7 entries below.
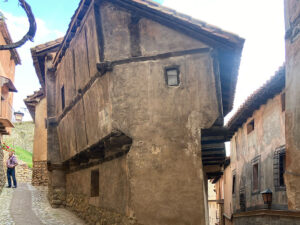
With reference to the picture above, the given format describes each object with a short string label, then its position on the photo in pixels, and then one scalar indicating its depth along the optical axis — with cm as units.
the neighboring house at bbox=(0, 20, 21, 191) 1795
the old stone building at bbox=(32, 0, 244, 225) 829
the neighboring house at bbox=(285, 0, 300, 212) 599
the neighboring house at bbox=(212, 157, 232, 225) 2260
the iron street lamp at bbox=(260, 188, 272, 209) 1254
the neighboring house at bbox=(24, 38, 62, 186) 2136
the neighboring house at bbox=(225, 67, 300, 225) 1242
